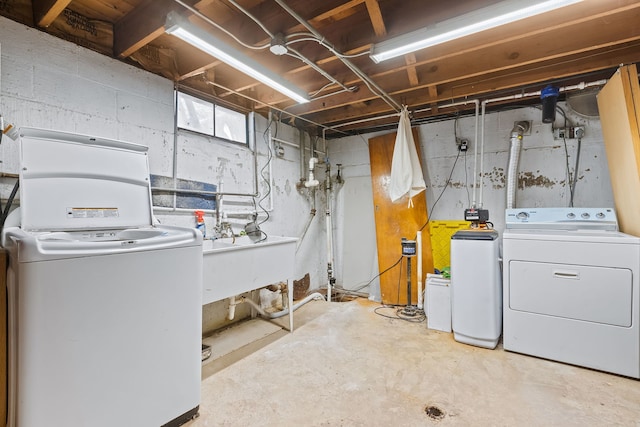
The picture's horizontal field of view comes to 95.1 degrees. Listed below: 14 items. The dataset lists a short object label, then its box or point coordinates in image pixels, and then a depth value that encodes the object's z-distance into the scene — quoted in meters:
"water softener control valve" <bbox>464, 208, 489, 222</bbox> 2.99
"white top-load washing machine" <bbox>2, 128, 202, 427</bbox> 1.13
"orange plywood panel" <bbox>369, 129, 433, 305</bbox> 3.66
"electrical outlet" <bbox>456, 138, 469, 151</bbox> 3.52
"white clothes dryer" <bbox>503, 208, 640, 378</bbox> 2.05
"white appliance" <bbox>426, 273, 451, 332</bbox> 2.86
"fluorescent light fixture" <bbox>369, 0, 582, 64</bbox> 1.58
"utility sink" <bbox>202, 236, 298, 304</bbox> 2.14
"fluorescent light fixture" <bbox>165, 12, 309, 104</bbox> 1.72
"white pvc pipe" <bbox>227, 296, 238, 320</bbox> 2.68
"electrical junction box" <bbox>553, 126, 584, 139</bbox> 2.95
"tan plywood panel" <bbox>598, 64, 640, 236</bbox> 2.20
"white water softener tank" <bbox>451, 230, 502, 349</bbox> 2.50
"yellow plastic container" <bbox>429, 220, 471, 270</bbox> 3.54
